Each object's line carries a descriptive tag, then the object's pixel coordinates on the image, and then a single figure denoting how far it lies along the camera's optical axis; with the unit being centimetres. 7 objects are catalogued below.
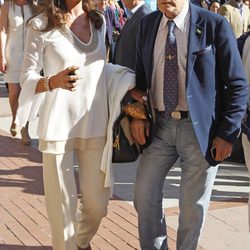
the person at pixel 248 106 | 360
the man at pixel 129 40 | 490
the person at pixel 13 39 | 709
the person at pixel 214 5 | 945
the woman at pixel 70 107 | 327
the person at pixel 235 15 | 721
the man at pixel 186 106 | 321
